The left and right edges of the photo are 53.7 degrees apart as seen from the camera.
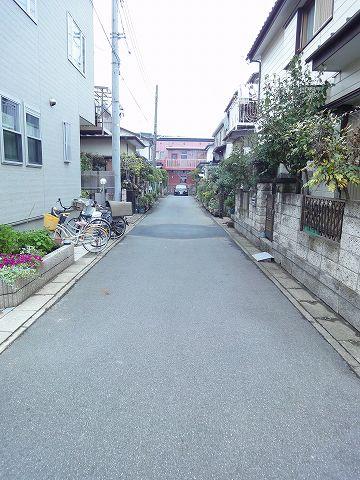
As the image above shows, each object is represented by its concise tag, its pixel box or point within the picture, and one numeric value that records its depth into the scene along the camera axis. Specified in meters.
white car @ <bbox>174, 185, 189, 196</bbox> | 47.38
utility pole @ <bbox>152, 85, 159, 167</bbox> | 32.06
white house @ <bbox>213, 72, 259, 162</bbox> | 16.95
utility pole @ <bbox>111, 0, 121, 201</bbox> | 13.58
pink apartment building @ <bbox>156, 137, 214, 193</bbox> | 56.16
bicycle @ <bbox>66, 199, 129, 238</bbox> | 9.51
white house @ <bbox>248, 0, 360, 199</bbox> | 6.29
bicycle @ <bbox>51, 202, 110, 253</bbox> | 8.70
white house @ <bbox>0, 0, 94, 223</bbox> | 7.52
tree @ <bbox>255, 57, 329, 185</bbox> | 7.75
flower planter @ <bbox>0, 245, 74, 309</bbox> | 4.85
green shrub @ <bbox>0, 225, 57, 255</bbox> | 5.75
